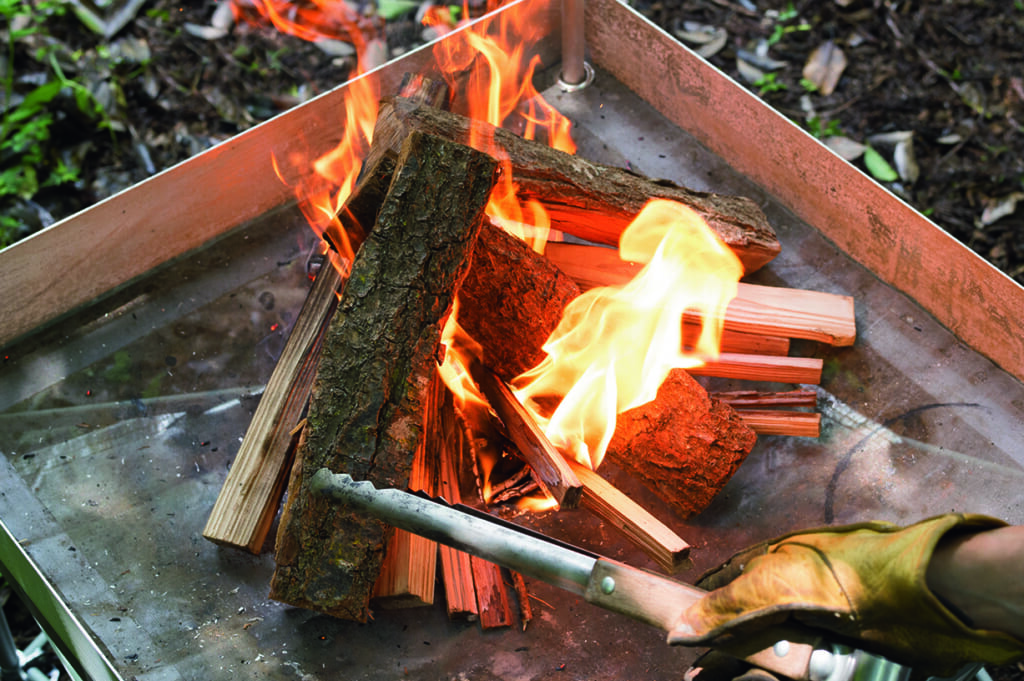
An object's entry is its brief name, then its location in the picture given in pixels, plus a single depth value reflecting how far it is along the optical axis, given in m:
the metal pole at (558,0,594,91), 2.63
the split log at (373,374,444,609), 1.83
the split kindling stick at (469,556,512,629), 1.85
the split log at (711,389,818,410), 2.11
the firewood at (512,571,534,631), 1.85
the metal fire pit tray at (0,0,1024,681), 1.84
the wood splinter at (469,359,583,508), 1.78
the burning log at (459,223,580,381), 1.99
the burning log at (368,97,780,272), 2.16
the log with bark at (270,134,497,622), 1.76
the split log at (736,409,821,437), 2.06
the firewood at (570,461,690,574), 1.79
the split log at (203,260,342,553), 1.96
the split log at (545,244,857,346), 2.17
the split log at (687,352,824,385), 2.16
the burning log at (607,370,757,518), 1.93
